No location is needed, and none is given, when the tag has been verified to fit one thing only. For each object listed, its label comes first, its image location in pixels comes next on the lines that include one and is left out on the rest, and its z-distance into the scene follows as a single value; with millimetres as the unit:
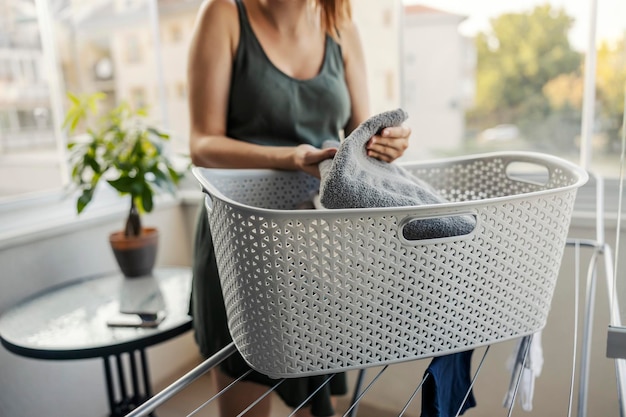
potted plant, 1484
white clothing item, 792
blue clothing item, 659
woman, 979
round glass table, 1122
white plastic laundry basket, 558
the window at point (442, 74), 1514
